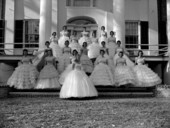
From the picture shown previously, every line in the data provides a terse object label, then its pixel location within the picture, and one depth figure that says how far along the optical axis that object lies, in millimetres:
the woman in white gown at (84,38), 15309
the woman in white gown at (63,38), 15156
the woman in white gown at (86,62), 12242
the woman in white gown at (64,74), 11442
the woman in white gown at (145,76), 11602
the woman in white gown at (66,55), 12516
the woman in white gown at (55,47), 13779
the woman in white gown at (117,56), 12917
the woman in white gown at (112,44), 14106
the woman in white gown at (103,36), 15035
